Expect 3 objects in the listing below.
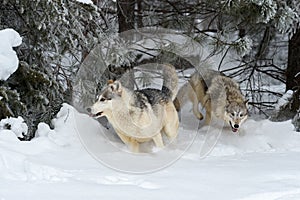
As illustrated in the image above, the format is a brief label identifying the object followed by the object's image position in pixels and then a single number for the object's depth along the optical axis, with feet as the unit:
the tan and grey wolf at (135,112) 32.72
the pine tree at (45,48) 35.10
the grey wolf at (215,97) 42.87
